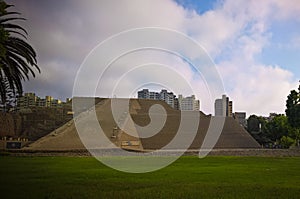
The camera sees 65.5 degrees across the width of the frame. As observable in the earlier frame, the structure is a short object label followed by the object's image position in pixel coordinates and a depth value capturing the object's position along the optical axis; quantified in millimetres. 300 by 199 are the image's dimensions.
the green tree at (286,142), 43662
